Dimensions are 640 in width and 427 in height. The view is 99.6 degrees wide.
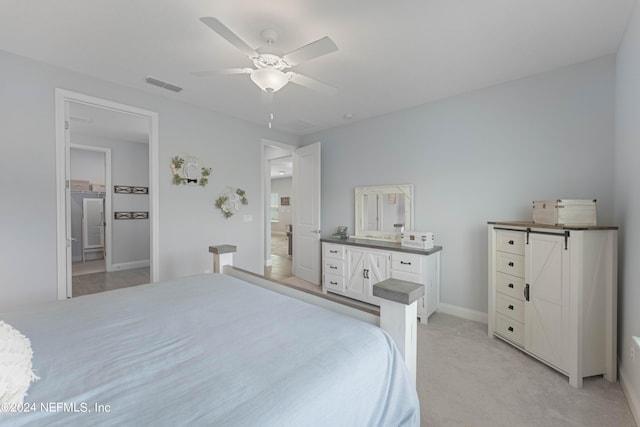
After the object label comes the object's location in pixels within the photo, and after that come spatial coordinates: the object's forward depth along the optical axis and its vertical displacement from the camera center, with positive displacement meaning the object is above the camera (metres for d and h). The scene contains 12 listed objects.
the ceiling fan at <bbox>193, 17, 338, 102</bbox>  1.60 +0.99
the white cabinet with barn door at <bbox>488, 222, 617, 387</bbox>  1.97 -0.67
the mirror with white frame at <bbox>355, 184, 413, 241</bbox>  3.63 +0.00
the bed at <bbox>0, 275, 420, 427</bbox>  0.76 -0.55
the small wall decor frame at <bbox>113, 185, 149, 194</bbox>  5.41 +0.43
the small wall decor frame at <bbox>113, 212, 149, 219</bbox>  5.40 -0.09
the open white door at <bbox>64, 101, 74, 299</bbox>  2.63 +0.08
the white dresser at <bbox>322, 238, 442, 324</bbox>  3.03 -0.70
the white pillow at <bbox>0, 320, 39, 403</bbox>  0.76 -0.49
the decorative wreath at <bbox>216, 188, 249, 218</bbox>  3.77 +0.14
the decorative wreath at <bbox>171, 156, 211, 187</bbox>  3.33 +0.50
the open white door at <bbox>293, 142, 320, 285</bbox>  4.42 -0.04
